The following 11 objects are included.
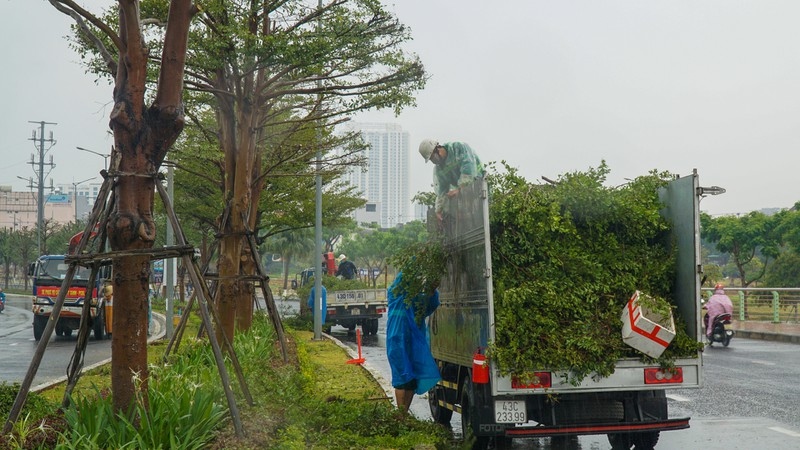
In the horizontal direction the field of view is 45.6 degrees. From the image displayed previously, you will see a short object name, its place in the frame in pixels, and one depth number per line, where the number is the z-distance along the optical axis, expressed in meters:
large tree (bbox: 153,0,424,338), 13.49
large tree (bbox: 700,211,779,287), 41.81
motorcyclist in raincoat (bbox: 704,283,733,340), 22.05
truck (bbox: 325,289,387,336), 27.75
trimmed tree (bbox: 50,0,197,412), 6.62
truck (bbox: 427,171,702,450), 7.45
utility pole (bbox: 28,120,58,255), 60.28
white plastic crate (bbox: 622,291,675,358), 7.36
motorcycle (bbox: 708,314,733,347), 21.97
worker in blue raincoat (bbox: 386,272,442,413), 9.08
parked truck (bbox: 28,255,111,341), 25.19
